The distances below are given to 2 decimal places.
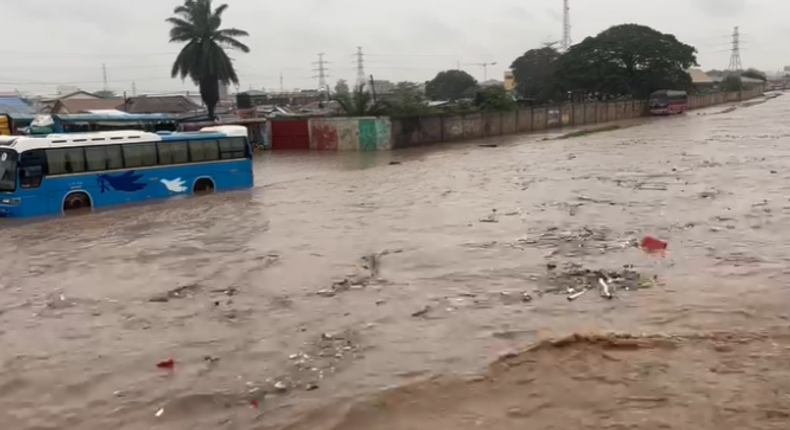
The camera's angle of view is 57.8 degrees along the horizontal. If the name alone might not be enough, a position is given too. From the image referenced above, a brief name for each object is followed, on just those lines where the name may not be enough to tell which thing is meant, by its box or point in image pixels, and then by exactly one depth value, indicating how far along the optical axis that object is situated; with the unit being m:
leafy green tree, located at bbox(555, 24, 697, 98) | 72.88
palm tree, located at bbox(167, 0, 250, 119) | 50.59
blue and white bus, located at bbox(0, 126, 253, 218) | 17.34
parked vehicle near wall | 69.56
